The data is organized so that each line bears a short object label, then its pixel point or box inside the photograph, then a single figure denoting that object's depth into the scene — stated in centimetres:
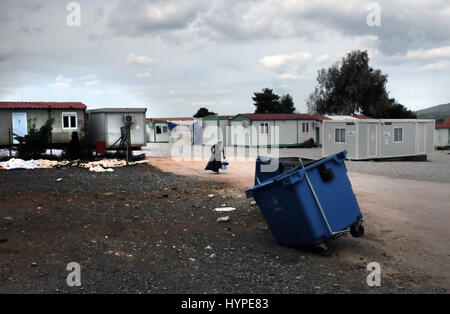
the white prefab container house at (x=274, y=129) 3116
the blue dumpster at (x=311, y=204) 531
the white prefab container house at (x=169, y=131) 4009
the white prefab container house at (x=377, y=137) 1969
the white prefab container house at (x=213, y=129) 3447
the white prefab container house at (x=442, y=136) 3691
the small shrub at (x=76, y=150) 1894
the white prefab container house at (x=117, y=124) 2345
